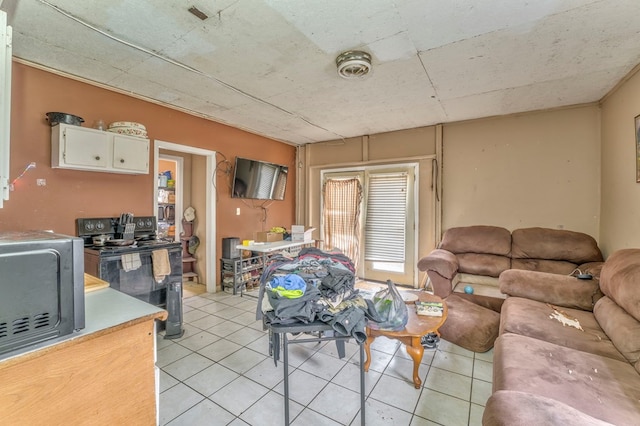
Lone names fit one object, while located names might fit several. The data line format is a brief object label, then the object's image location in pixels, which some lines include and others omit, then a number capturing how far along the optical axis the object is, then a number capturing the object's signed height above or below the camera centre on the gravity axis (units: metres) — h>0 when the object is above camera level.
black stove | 2.44 -0.43
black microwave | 0.83 -0.25
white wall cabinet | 2.43 +0.59
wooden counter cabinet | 0.87 -0.58
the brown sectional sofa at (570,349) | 1.09 -0.80
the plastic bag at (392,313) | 1.91 -0.69
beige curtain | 4.84 -0.01
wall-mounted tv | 4.29 +0.56
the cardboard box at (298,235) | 4.33 -0.33
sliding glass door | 4.46 -0.07
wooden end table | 1.92 -0.84
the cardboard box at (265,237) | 4.21 -0.36
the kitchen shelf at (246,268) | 3.95 -0.81
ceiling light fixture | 2.23 +1.23
